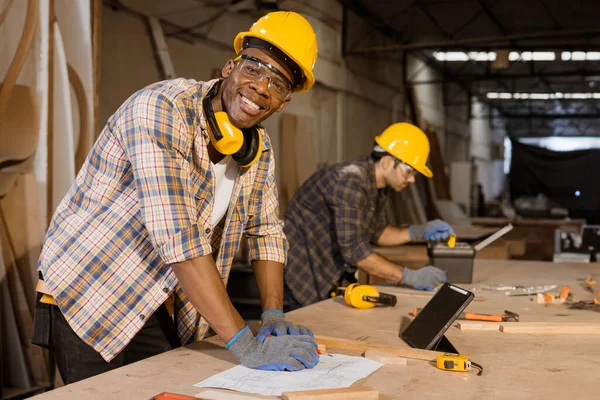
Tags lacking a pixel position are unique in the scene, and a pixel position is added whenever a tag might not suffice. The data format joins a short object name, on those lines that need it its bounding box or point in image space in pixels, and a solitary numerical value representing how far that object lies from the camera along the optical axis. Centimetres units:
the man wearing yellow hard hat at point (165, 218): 168
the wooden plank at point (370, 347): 181
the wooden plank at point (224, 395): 144
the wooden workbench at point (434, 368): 152
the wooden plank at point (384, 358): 177
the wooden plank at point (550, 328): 221
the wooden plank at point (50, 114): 359
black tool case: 331
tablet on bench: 193
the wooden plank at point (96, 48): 392
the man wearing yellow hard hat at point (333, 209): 348
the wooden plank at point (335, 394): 141
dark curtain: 912
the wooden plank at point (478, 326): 224
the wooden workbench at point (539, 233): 848
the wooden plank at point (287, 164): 783
